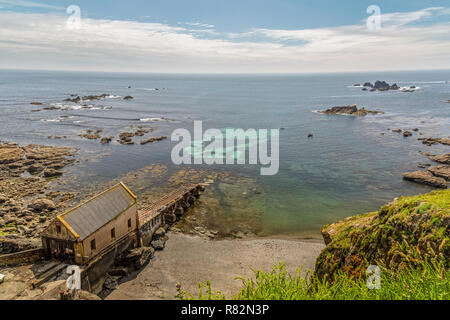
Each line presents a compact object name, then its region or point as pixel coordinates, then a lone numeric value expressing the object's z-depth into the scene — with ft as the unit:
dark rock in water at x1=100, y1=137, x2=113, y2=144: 266.34
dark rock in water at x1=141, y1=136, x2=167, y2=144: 267.90
